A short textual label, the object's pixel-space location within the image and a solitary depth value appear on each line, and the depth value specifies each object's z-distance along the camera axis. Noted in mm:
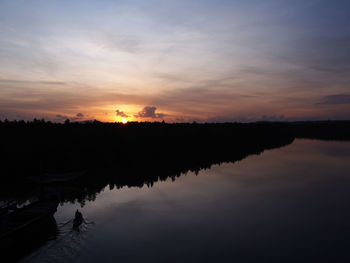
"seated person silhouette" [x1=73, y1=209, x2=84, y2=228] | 19781
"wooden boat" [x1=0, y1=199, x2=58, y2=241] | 16312
